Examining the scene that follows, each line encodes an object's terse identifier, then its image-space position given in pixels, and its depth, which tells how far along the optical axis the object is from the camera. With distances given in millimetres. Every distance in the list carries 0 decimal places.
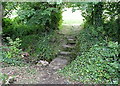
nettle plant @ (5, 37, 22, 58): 4576
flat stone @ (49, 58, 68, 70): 4377
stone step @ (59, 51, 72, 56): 5109
